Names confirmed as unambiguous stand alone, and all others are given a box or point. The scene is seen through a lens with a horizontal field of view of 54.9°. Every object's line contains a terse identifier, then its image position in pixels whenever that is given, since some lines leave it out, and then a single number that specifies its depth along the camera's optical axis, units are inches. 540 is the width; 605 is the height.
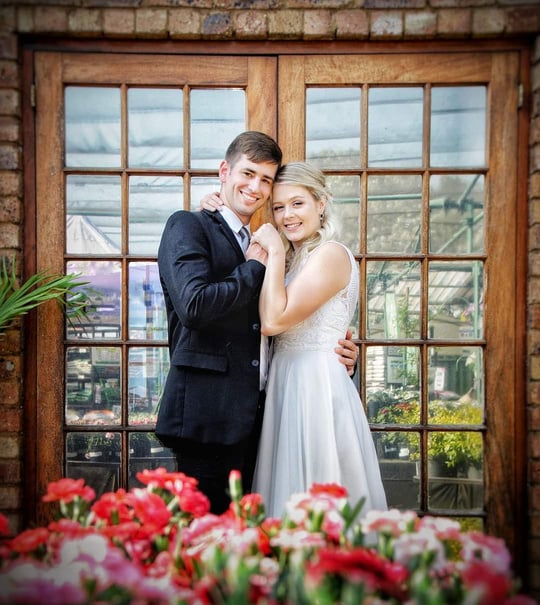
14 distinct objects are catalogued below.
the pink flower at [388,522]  46.0
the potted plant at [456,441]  102.1
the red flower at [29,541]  46.0
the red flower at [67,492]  50.5
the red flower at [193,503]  49.1
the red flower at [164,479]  51.7
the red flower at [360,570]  37.4
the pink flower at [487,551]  42.6
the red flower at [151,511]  47.4
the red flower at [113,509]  50.5
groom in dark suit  73.5
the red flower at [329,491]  47.9
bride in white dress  77.2
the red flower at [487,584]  35.6
